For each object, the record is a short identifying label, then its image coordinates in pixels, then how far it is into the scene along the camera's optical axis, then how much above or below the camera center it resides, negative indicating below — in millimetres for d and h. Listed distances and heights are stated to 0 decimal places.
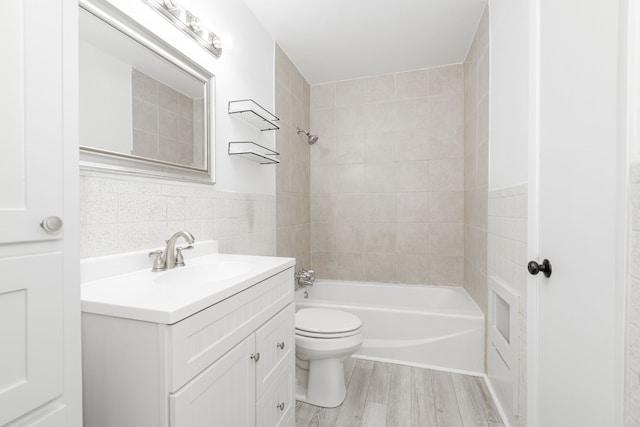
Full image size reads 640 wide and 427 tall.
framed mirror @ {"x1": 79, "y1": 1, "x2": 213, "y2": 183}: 1040 +452
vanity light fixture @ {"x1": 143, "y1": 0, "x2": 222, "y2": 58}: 1287 +872
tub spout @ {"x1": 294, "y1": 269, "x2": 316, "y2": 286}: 2662 -582
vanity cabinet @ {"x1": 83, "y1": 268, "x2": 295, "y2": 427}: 711 -407
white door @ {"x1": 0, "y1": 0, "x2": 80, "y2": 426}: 549 -12
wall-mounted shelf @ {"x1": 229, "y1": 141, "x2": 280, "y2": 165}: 1757 +362
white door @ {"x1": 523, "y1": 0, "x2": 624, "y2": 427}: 794 -8
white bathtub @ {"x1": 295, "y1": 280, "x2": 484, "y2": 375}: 2039 -867
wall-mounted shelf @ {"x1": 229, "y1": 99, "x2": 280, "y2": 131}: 1758 +592
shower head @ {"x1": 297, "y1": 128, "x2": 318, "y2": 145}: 2886 +724
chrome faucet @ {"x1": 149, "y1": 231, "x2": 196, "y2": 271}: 1218 -176
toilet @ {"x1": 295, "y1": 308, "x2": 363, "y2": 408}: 1678 -792
